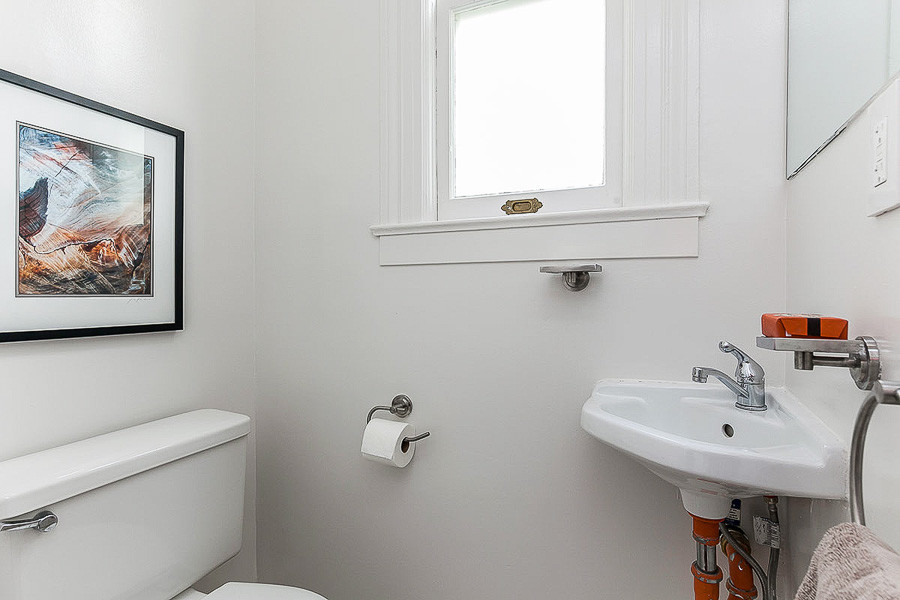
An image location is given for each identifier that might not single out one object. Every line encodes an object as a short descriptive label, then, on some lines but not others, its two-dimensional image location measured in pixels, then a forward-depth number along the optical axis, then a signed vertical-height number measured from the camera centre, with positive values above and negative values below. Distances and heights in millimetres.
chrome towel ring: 502 -164
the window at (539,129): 1159 +443
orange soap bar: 647 -39
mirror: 638 +357
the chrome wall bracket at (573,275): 1153 +52
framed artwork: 1033 +180
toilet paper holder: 1405 -312
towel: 398 -234
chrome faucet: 994 -164
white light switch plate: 558 +172
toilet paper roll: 1313 -390
